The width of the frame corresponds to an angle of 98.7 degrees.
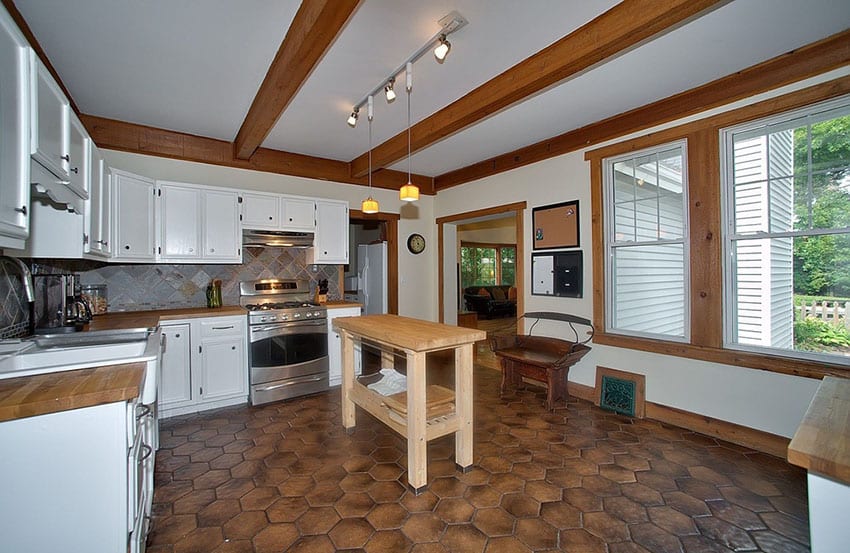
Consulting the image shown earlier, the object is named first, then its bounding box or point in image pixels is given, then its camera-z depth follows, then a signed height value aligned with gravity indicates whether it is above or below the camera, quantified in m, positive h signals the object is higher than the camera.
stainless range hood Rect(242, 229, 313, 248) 3.95 +0.43
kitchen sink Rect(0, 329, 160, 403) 1.60 -0.39
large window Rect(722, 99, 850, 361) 2.44 +0.30
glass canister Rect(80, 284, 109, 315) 3.28 -0.17
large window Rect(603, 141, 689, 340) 3.20 +0.30
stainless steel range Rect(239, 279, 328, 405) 3.62 -0.71
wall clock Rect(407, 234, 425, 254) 5.58 +0.51
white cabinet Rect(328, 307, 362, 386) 4.12 -0.87
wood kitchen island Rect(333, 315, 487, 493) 2.18 -0.80
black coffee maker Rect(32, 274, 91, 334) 2.52 -0.19
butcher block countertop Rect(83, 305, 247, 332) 2.70 -0.33
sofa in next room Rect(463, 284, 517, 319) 9.91 -0.69
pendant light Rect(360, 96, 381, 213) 3.12 +0.61
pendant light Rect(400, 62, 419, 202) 2.80 +0.64
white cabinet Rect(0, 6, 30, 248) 1.25 +0.51
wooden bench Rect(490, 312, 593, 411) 3.52 -0.83
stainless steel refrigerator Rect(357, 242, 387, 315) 5.52 -0.01
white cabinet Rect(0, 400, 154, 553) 1.14 -0.67
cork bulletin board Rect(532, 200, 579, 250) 3.87 +0.55
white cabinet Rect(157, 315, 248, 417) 3.28 -0.82
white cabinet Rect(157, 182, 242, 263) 3.53 +0.54
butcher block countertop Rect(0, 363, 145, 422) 1.14 -0.38
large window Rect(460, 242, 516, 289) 10.64 +0.36
